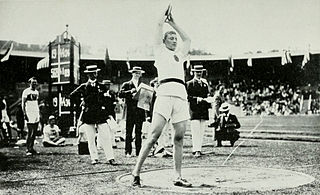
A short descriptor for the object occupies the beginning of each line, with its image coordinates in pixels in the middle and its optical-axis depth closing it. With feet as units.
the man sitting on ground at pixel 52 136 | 30.55
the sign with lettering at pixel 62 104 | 36.76
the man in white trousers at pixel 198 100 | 22.56
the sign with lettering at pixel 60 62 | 33.65
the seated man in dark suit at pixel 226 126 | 28.14
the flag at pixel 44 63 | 45.21
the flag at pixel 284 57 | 63.75
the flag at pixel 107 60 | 52.87
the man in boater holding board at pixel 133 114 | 22.39
